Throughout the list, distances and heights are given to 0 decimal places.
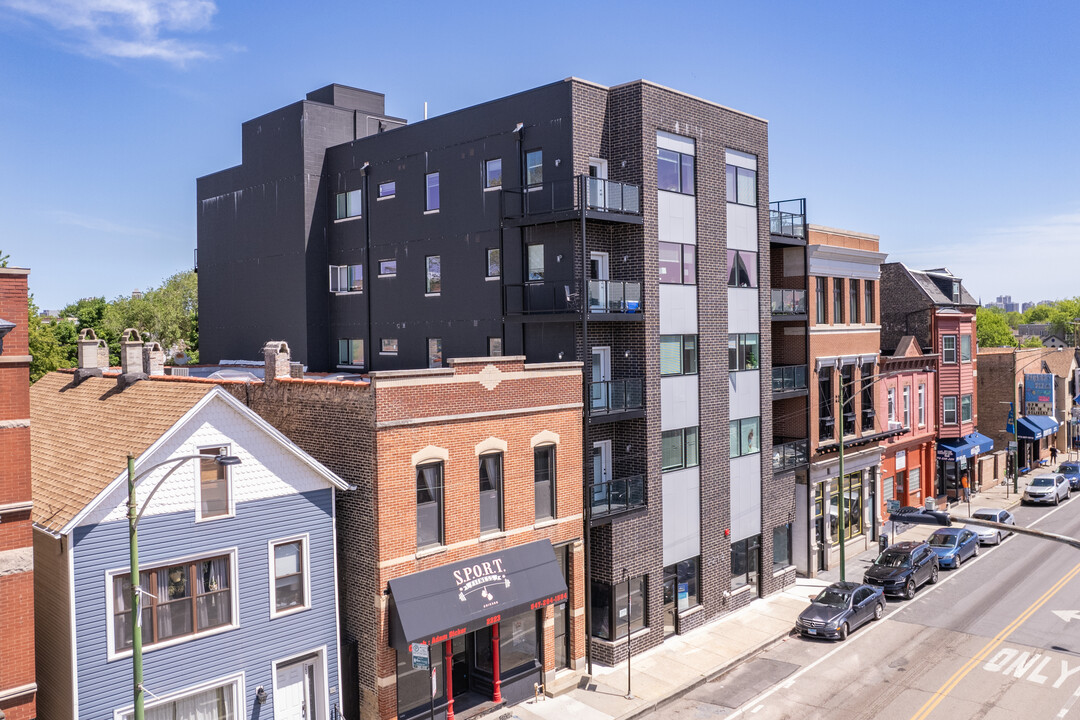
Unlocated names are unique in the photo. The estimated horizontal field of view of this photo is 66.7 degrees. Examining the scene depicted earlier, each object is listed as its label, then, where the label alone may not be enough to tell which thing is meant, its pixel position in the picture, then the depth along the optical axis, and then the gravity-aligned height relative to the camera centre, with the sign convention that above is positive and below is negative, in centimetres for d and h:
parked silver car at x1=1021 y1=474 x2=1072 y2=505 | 5109 -972
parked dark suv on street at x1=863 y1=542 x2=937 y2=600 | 3269 -946
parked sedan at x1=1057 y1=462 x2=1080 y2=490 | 5716 -976
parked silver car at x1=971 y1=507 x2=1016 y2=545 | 4036 -955
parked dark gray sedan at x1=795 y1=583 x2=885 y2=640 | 2823 -959
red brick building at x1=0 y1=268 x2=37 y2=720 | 1664 -335
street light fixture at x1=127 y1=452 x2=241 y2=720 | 1483 -450
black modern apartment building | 2689 +238
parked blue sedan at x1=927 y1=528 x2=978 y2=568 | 3706 -966
